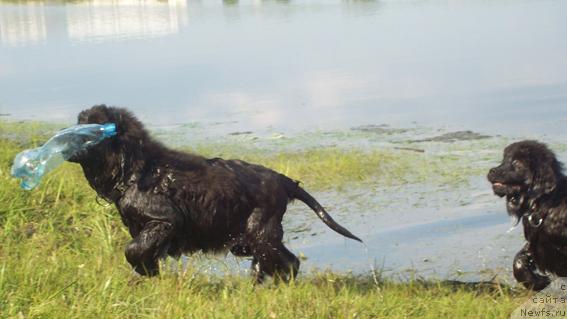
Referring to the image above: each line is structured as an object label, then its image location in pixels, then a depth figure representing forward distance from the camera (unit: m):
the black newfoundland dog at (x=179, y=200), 12.04
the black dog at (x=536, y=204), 12.31
